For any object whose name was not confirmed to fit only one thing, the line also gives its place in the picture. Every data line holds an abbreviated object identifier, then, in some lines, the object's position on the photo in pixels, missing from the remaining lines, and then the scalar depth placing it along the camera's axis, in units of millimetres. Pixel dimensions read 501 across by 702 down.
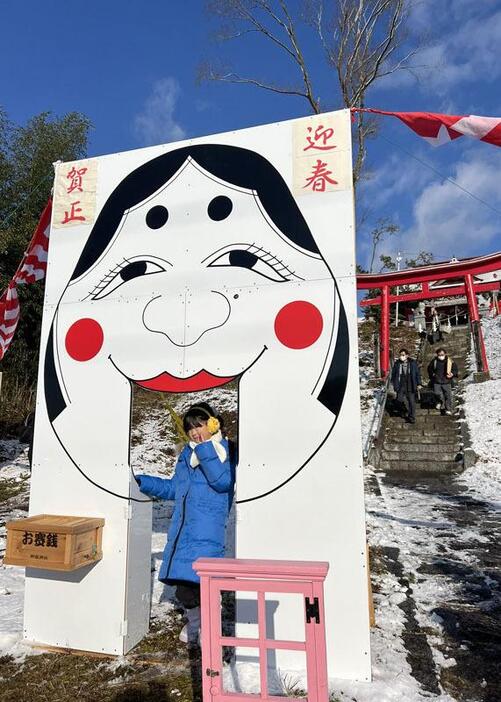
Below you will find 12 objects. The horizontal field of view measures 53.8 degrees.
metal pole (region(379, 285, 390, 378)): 14359
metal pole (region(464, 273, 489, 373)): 12988
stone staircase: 9602
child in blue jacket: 3074
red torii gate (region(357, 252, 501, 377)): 12898
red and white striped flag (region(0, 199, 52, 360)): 4394
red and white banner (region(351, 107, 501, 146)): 3225
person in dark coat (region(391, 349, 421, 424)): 10984
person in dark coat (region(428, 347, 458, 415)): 11016
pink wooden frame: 1984
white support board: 3053
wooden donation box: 3029
